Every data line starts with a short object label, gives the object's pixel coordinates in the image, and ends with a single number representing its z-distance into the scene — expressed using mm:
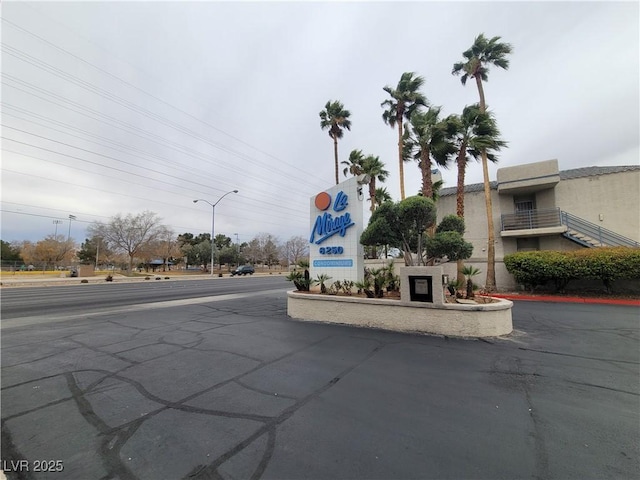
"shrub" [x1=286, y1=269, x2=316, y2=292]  10364
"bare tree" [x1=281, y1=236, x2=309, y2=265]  74625
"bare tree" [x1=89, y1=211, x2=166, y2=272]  40469
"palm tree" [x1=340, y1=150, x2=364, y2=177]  21594
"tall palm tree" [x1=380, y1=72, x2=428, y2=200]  17666
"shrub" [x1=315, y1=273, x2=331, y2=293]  9766
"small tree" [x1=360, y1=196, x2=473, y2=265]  8578
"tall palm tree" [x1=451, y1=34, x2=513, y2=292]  15422
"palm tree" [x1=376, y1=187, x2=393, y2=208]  22469
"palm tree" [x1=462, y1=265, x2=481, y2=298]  8422
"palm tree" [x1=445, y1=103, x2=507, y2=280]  12664
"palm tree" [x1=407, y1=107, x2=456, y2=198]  12711
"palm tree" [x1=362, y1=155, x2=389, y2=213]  20141
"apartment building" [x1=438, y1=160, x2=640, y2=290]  15023
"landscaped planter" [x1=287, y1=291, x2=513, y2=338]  6672
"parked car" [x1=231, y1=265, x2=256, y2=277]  46875
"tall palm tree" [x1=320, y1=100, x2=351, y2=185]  24411
